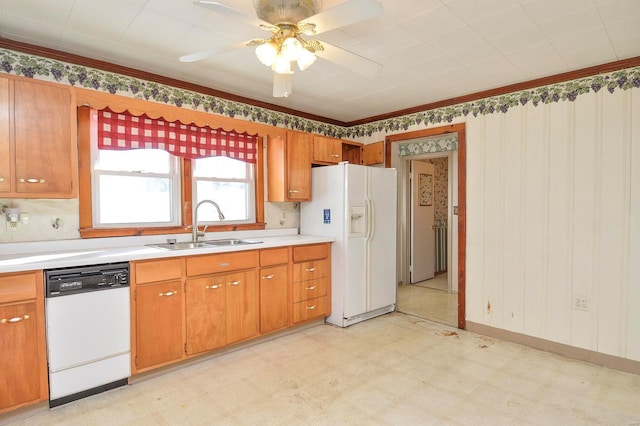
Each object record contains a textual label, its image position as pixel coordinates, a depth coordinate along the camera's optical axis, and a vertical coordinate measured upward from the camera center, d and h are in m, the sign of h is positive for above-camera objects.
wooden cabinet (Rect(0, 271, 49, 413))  2.04 -0.77
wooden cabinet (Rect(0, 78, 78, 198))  2.24 +0.47
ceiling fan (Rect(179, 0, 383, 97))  1.57 +0.87
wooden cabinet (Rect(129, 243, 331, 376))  2.56 -0.76
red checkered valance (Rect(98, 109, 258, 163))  2.88 +0.65
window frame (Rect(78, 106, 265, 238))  2.78 +0.12
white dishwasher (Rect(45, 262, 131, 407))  2.19 -0.78
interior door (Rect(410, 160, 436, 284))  5.62 -0.27
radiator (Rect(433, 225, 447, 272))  6.34 -0.75
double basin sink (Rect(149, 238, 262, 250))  3.12 -0.32
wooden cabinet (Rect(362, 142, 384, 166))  4.46 +0.68
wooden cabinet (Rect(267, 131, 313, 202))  3.81 +0.45
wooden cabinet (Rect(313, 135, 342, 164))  4.03 +0.67
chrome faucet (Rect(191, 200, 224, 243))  3.29 -0.14
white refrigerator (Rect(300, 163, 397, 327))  3.74 -0.27
